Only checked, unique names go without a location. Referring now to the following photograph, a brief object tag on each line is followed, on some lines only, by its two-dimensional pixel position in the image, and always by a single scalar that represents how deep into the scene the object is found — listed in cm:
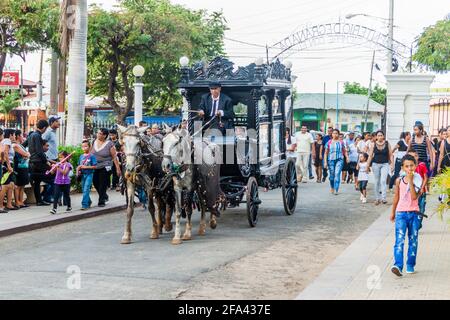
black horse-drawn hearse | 1453
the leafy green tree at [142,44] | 3250
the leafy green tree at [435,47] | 3284
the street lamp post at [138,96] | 2381
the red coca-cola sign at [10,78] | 3288
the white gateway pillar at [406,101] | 2403
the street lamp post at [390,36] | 3359
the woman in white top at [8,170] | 1588
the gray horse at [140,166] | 1221
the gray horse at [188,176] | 1244
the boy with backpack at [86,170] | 1681
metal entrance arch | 3328
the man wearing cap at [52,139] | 1730
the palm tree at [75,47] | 2064
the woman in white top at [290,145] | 2341
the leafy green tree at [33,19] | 2880
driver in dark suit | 1467
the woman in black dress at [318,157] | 2665
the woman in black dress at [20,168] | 1656
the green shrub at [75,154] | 1947
